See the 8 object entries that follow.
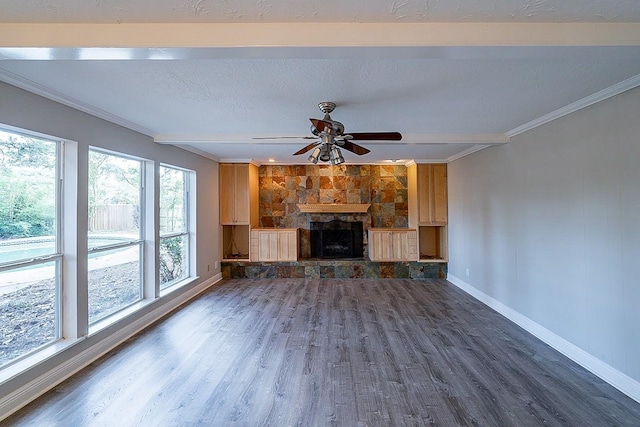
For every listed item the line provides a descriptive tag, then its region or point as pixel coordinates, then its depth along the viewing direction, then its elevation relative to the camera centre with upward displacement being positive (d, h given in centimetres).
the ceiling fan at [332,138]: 252 +76
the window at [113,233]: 301 -20
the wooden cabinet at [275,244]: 605 -62
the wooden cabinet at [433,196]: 593 +41
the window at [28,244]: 222 -23
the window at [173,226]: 425 -15
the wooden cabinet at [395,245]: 597 -66
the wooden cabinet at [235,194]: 598 +48
